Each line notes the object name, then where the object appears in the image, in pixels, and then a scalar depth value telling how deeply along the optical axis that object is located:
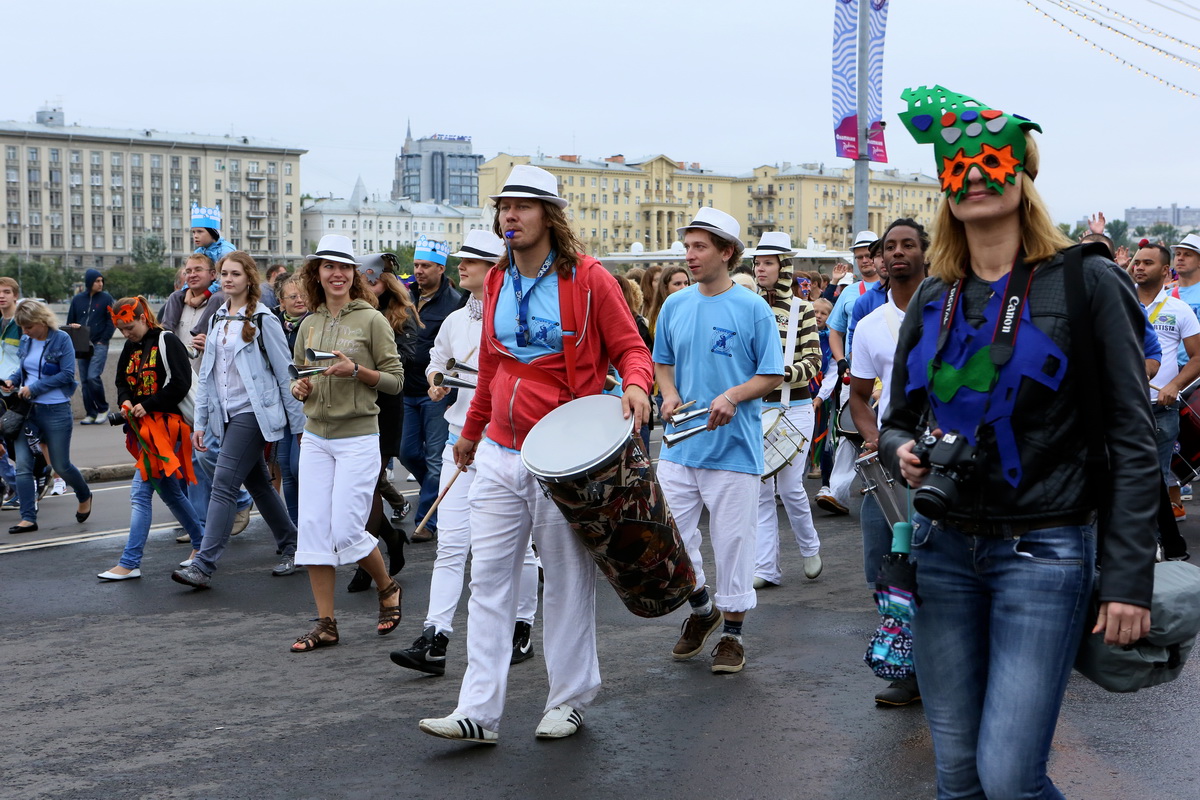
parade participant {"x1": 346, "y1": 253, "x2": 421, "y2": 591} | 8.12
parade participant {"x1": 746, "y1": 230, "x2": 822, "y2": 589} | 7.87
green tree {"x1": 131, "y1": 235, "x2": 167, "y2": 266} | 133.18
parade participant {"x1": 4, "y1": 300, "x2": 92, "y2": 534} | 10.46
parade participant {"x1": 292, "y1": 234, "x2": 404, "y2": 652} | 6.64
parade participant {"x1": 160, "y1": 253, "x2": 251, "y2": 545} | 9.58
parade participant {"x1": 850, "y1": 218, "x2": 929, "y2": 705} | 5.44
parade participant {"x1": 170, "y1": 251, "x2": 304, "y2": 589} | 7.93
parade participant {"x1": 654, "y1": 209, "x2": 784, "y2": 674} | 6.12
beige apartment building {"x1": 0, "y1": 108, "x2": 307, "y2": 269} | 144.50
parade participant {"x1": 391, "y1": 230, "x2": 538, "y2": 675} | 6.04
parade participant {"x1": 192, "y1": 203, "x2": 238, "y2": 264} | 10.96
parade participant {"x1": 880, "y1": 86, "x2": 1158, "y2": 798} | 2.88
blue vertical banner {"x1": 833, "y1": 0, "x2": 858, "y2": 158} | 18.03
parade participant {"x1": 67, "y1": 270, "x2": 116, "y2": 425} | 16.83
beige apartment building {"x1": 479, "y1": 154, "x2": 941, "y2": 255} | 168.50
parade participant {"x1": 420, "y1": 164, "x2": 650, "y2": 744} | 4.95
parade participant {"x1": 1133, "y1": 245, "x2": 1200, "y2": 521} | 8.96
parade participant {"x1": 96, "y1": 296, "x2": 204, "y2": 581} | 8.55
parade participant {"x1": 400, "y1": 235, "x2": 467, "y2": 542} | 9.90
